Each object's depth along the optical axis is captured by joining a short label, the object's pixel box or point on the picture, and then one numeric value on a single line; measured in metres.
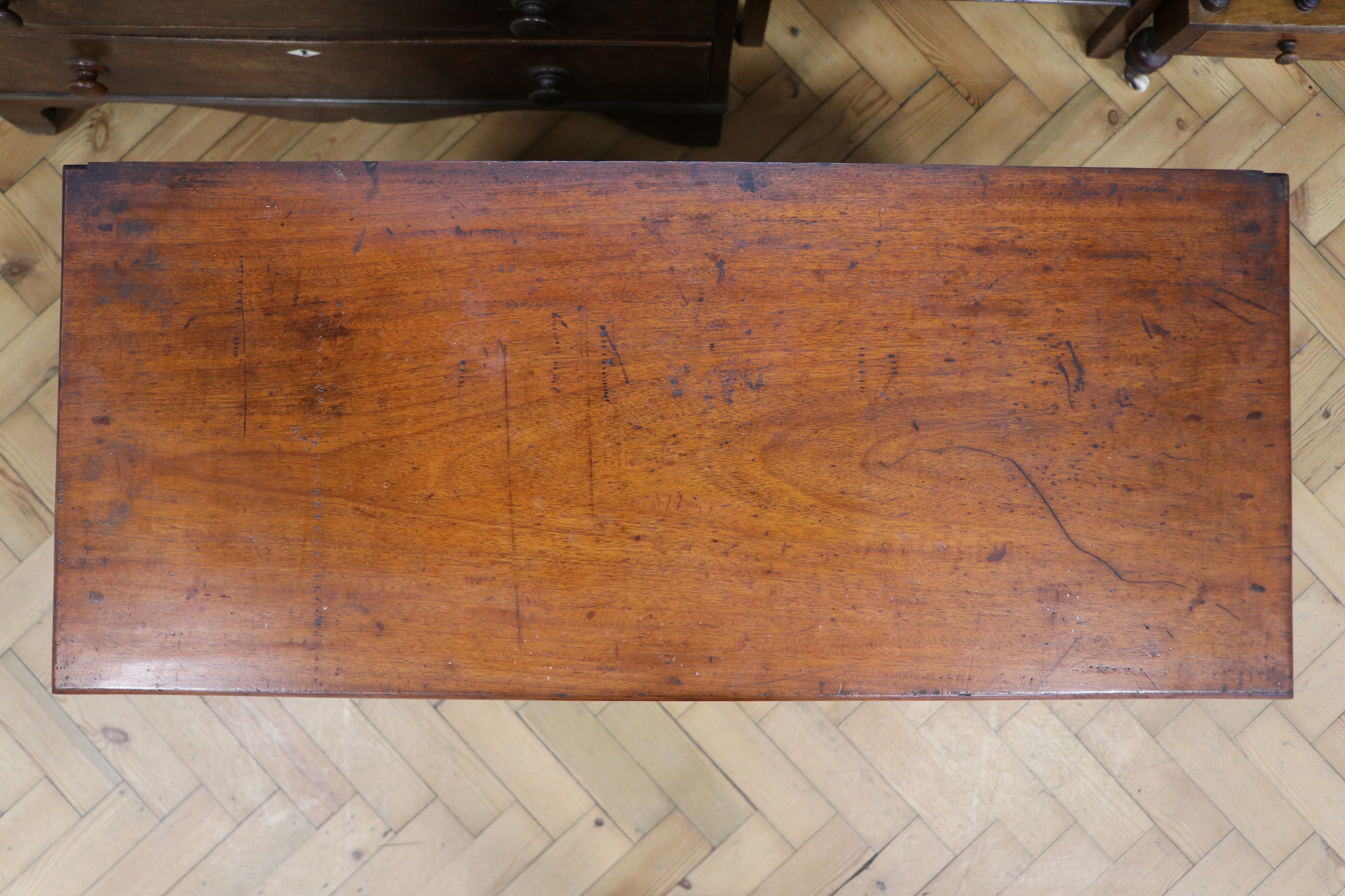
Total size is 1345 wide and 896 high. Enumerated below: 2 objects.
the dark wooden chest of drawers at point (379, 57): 0.97
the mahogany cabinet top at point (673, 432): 0.90
